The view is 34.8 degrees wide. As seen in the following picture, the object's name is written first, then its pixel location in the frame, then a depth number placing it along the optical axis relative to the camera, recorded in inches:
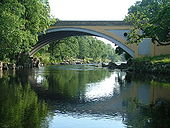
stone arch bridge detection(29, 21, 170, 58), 1829.5
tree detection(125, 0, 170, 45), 1223.7
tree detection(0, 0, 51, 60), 1120.8
